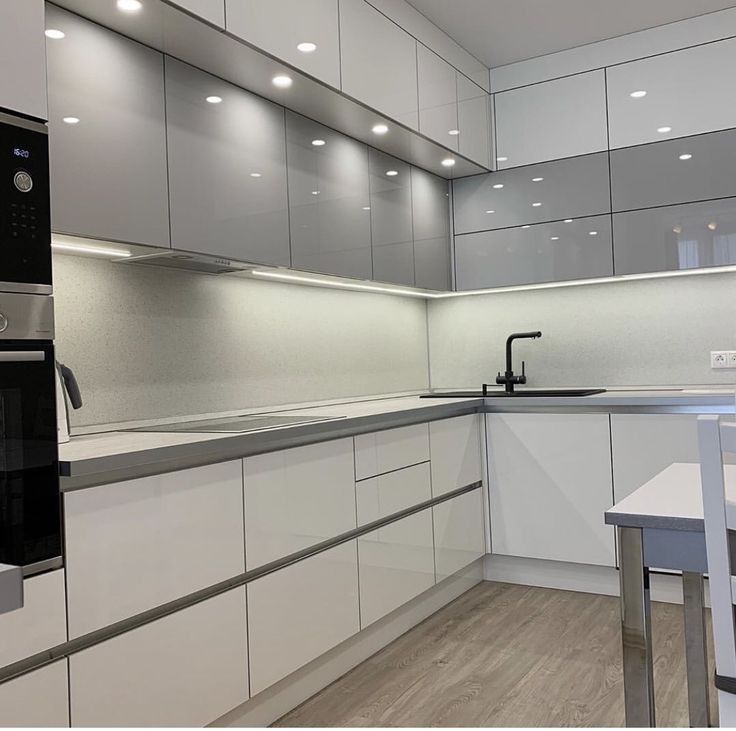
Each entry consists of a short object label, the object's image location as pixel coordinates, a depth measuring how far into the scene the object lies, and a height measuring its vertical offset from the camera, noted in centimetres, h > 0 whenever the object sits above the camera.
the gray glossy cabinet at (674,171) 353 +98
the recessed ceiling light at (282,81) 267 +110
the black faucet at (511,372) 402 +4
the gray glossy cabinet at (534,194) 383 +99
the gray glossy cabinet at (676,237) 352 +66
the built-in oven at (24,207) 146 +38
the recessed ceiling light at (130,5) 208 +108
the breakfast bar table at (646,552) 143 -34
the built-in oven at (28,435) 145 -7
